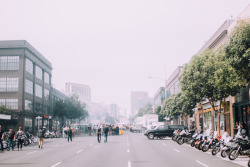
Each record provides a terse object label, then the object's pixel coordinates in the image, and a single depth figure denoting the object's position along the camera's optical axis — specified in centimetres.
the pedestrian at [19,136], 2419
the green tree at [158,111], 8732
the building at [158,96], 9200
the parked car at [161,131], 3662
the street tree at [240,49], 1571
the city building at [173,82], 6514
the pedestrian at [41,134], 2402
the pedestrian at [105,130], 3072
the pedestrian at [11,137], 2346
